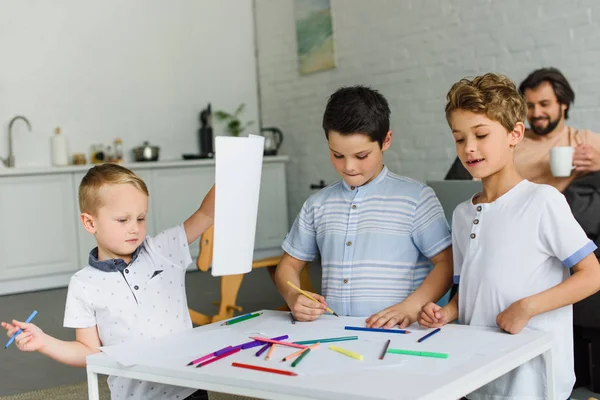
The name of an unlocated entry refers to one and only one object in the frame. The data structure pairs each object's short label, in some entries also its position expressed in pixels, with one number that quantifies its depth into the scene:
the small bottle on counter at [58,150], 5.78
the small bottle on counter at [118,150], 6.12
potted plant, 6.66
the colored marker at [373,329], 1.42
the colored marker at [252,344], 1.33
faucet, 5.60
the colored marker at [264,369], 1.13
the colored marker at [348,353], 1.20
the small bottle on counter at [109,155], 6.09
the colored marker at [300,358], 1.19
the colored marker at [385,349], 1.21
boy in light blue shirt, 1.74
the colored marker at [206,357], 1.24
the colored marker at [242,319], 1.58
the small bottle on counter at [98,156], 5.97
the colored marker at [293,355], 1.22
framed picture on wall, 6.16
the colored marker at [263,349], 1.28
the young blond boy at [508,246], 1.43
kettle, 6.54
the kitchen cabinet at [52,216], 5.27
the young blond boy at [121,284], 1.56
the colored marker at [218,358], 1.22
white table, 1.03
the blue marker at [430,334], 1.33
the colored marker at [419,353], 1.19
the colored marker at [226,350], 1.28
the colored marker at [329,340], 1.34
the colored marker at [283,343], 1.31
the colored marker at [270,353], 1.24
